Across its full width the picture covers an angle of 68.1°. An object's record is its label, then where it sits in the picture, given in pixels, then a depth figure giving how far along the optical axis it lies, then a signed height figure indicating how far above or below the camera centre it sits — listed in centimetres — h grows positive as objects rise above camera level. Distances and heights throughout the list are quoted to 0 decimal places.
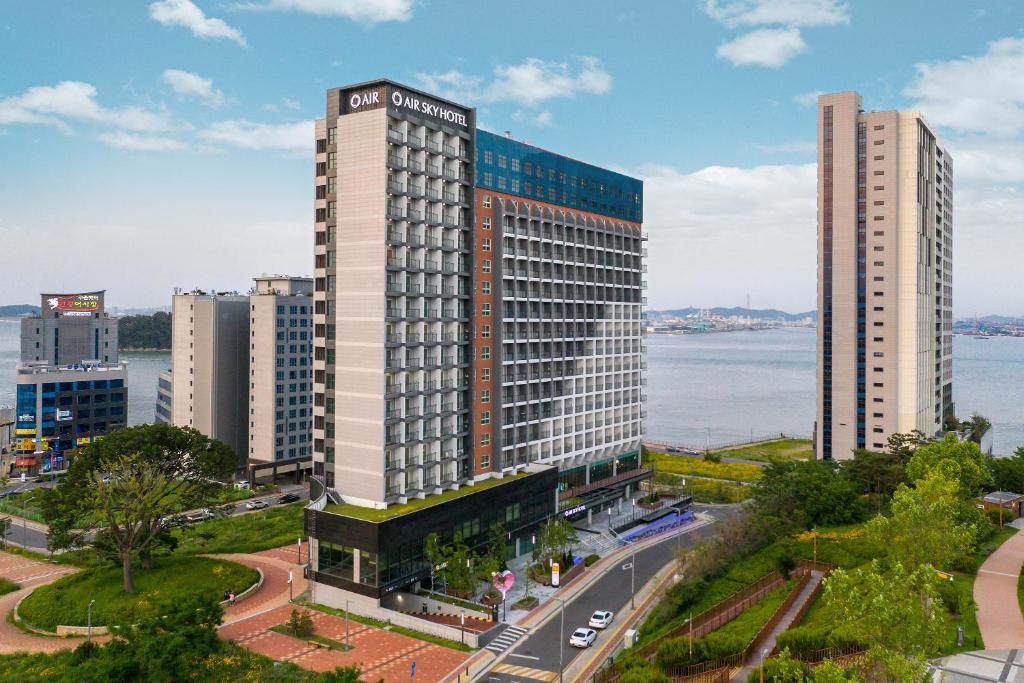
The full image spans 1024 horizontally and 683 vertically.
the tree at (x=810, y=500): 7288 -1556
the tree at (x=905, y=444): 8962 -1289
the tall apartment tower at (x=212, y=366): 10919 -442
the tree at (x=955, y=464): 6538 -1101
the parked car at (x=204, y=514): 8251 -2072
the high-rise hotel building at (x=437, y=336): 6038 +15
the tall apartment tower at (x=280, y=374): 10550 -535
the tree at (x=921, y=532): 4700 -1210
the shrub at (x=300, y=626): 5378 -2062
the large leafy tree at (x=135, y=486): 6156 -1293
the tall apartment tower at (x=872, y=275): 10444 +927
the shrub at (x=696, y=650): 4450 -1850
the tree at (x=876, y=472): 8244 -1459
